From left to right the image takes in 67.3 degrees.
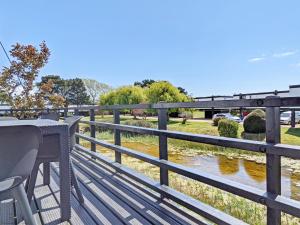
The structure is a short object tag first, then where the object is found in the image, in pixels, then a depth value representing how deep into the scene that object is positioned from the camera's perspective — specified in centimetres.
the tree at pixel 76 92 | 3639
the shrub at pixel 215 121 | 1178
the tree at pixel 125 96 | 2019
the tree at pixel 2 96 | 872
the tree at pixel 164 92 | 1677
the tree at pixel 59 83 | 3204
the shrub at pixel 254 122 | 900
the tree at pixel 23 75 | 885
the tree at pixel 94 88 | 4167
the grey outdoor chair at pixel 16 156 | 103
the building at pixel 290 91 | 1273
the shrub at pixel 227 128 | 877
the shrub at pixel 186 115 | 1478
